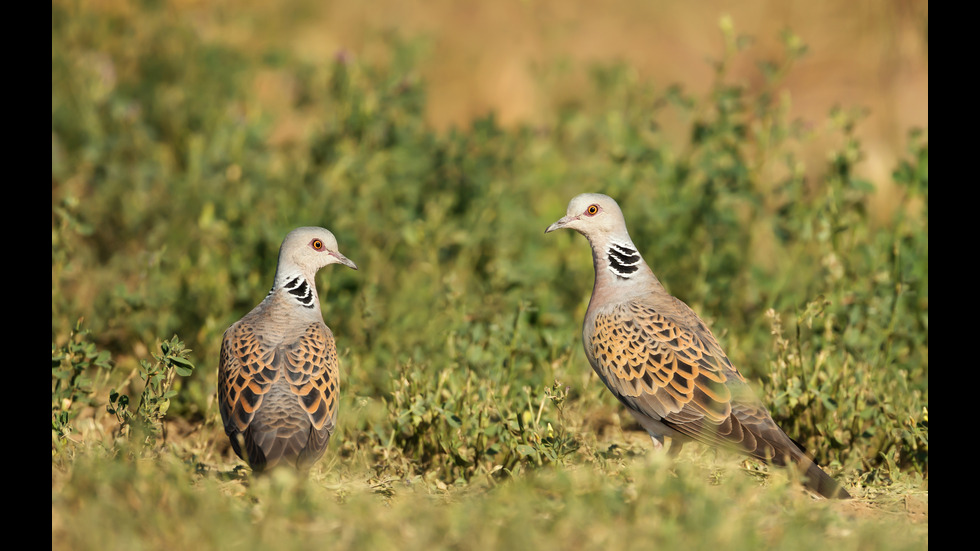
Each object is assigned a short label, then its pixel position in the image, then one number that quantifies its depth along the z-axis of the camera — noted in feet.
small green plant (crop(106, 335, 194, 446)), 28.35
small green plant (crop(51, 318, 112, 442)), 32.24
